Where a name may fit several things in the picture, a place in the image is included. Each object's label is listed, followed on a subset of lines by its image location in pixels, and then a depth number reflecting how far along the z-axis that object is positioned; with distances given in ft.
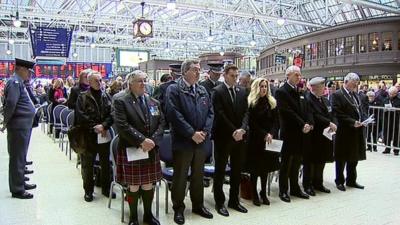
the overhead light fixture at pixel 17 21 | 50.31
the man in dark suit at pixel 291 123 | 17.38
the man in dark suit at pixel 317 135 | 18.47
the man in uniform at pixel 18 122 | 16.63
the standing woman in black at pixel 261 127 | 16.43
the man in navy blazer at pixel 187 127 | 14.39
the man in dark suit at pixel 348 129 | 19.54
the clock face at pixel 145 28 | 39.73
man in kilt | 13.34
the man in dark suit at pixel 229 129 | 15.60
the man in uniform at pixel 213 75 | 18.74
